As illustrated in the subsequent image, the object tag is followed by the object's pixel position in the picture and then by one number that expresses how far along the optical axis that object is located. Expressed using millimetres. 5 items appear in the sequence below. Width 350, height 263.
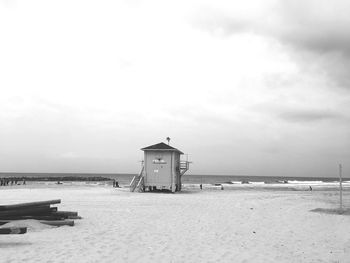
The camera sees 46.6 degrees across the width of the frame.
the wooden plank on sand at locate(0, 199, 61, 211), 11463
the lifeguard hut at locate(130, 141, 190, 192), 32625
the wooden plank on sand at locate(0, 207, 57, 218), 11930
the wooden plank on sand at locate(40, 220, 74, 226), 12125
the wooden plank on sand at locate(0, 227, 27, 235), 9133
